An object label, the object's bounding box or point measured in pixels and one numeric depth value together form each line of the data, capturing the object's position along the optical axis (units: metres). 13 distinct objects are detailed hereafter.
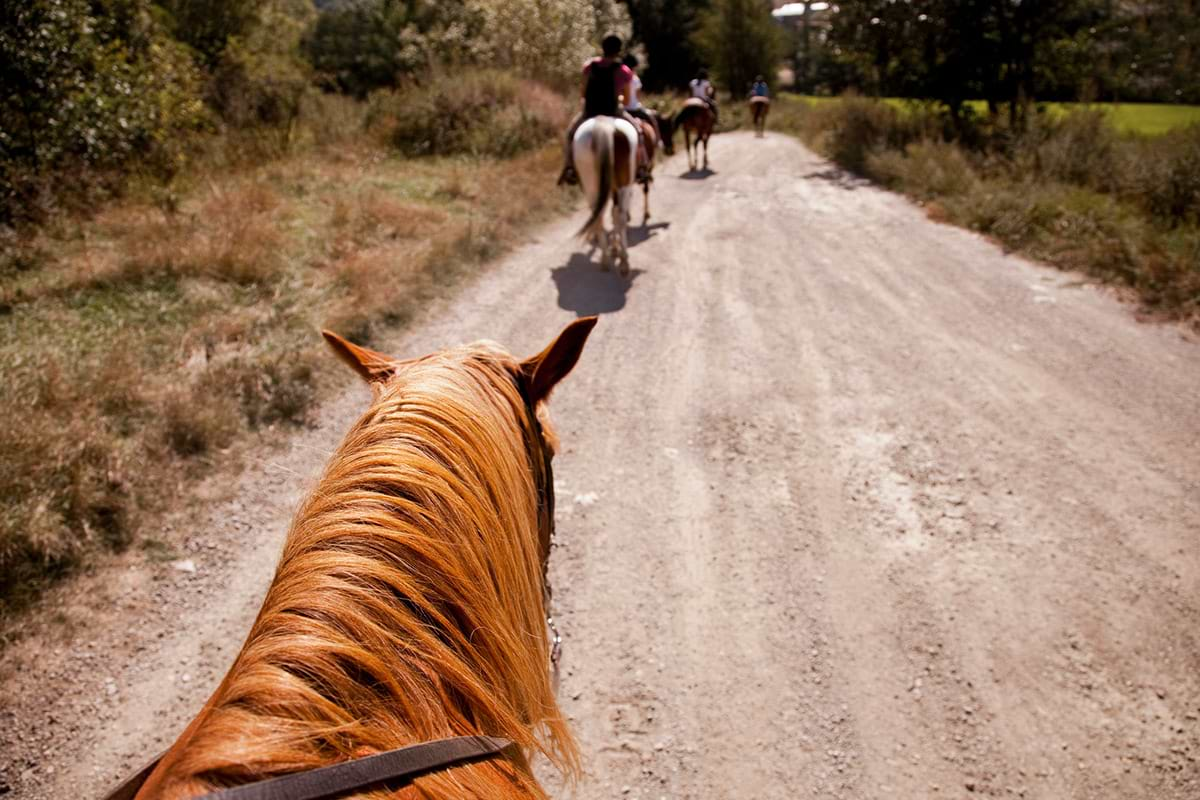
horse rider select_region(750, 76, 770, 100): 20.09
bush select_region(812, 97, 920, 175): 13.32
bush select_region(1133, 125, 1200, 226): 7.65
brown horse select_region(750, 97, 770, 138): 20.06
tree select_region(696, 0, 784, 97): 29.55
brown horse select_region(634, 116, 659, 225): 9.27
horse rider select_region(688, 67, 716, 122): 15.60
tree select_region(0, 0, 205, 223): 6.58
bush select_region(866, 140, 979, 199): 10.05
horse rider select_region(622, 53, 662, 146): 8.77
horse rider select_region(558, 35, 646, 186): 7.66
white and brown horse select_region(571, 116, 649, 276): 6.97
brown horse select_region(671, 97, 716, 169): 13.45
